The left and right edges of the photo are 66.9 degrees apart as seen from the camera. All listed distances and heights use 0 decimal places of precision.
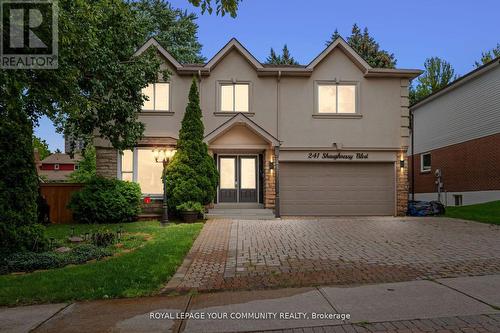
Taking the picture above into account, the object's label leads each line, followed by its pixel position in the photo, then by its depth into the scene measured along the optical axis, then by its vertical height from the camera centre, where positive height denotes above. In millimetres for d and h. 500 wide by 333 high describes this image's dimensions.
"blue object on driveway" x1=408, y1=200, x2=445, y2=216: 16703 -1384
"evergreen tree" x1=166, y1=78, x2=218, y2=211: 14055 +406
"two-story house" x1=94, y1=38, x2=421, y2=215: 16312 +2328
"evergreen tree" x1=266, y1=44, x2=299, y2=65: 41931 +13471
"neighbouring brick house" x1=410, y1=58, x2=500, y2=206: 18391 +2105
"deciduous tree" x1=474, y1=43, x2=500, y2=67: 30434 +10095
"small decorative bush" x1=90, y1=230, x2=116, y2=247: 9082 -1501
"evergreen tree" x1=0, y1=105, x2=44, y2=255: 7750 -252
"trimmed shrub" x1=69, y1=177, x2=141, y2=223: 13695 -932
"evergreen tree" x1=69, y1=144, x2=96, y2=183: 26194 +714
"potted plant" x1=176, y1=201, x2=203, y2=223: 13680 -1197
